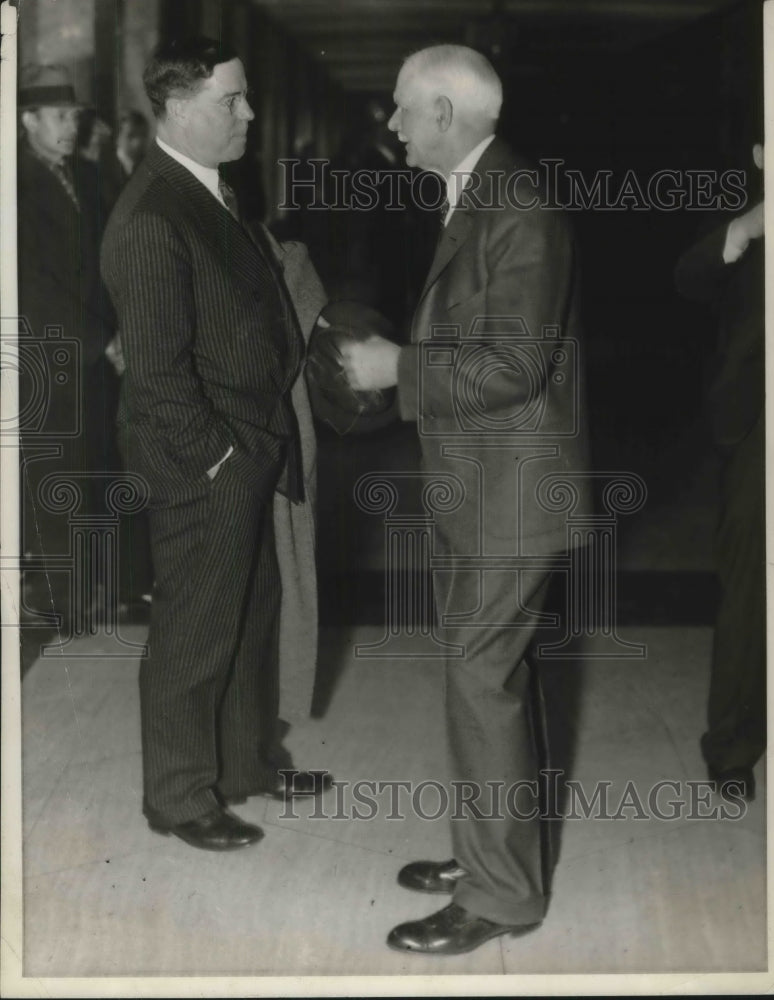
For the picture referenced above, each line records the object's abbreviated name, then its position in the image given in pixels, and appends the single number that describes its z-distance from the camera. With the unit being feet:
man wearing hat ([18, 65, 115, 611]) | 8.58
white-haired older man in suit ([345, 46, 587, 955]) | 7.75
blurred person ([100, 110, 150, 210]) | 8.40
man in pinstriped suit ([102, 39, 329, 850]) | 8.08
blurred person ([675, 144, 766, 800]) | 8.75
